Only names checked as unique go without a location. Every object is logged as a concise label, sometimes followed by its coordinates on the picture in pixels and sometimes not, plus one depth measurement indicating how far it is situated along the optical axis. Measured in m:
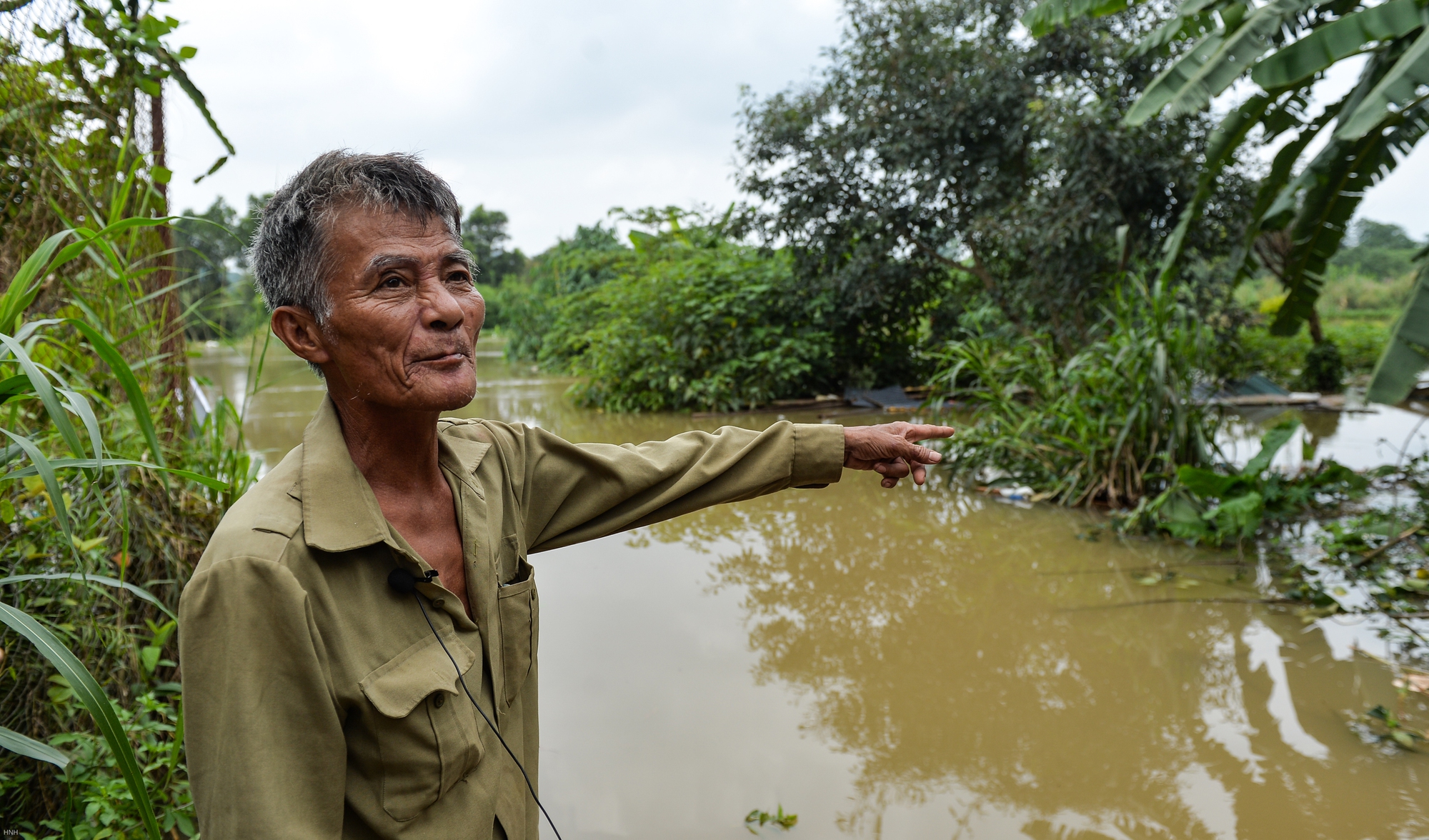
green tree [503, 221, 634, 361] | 17.59
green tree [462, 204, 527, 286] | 36.44
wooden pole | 3.09
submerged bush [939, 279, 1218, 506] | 4.91
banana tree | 3.45
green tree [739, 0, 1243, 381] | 8.04
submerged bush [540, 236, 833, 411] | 10.04
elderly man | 0.94
